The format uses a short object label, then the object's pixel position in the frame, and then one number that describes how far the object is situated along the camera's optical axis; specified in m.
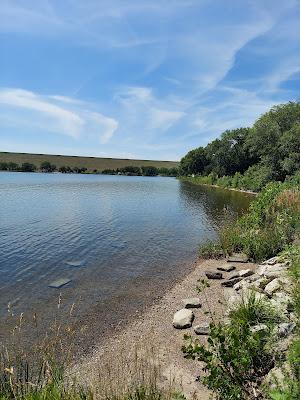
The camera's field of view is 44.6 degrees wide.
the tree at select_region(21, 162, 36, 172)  140.62
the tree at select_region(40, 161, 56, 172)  144.50
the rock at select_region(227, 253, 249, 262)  16.06
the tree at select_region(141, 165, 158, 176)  158.00
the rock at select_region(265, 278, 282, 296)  9.33
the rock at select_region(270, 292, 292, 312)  7.78
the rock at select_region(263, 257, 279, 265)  13.21
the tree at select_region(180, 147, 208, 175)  113.00
